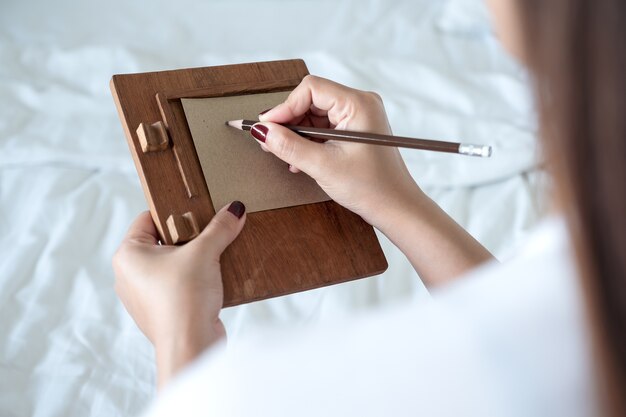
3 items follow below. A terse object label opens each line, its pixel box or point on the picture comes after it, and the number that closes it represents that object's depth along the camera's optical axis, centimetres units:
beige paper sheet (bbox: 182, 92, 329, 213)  72
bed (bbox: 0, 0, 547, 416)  91
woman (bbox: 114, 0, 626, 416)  33
